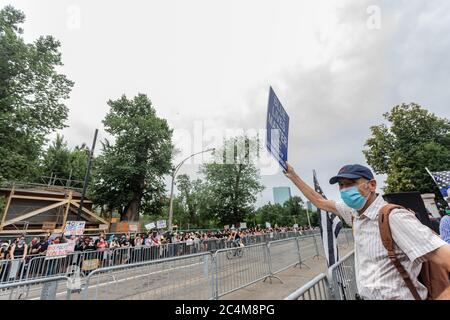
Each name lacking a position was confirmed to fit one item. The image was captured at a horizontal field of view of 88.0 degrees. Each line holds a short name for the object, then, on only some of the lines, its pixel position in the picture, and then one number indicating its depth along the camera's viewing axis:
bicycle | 6.38
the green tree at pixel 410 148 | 22.38
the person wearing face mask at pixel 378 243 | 1.62
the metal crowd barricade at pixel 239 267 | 5.81
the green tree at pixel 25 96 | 15.38
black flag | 4.40
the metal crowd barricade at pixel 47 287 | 3.54
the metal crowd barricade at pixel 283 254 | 8.18
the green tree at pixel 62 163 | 39.25
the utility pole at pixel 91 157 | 16.85
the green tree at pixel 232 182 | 40.88
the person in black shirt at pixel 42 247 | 10.60
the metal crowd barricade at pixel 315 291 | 2.31
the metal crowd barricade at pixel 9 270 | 7.70
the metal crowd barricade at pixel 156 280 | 4.36
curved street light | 16.83
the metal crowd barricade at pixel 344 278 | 3.22
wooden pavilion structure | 22.66
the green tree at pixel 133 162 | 27.36
